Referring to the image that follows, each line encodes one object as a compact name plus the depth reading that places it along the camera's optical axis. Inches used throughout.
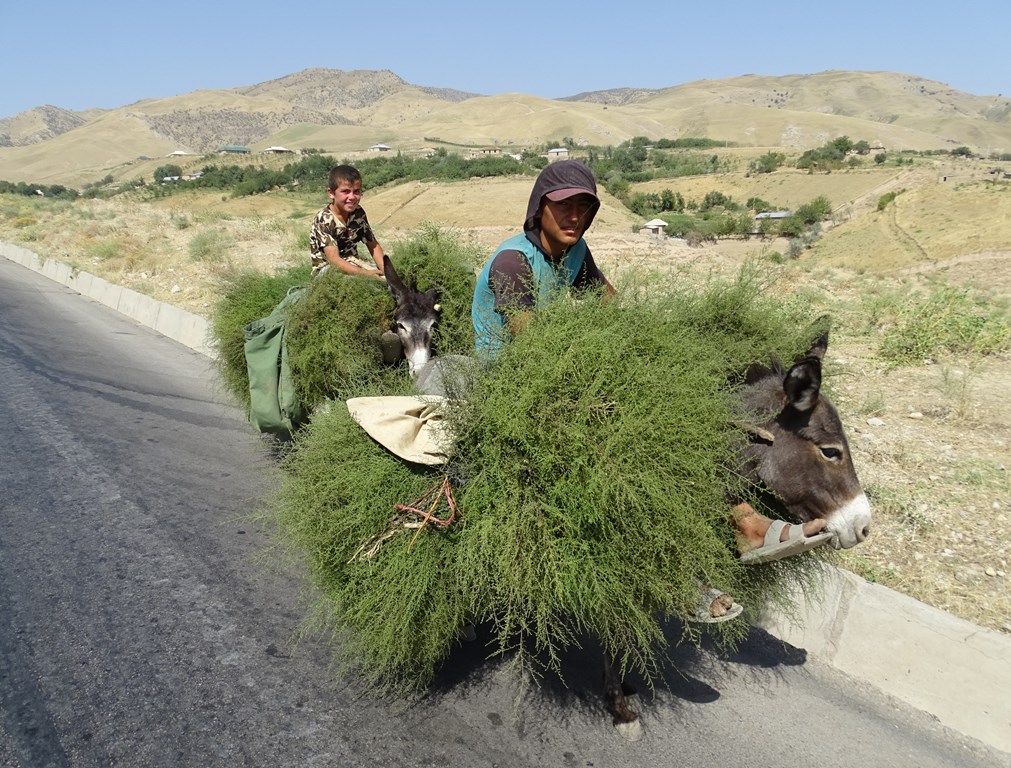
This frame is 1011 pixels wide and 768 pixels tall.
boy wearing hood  99.7
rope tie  89.9
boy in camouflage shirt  200.8
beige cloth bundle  92.2
